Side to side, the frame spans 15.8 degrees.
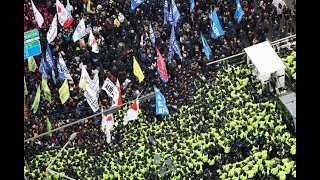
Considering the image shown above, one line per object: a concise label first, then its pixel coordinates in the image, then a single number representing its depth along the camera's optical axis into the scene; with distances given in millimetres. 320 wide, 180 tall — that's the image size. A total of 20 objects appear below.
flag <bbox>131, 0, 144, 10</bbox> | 44406
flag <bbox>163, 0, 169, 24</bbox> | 43969
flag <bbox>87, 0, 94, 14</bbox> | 46000
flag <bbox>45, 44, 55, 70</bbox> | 44406
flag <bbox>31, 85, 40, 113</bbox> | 43625
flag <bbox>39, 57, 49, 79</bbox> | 44562
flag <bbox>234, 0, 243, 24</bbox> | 43231
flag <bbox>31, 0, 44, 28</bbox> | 44812
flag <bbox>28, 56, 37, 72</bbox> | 45031
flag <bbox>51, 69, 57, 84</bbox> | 44384
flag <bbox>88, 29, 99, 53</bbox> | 44431
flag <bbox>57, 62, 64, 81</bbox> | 43781
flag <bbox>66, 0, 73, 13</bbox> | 45938
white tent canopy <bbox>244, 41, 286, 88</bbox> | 40750
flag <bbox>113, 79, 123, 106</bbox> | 41906
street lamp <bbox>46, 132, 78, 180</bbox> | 39947
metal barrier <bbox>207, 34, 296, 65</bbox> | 42094
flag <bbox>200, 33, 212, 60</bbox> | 42531
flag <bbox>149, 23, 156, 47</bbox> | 43812
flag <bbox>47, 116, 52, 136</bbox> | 43125
